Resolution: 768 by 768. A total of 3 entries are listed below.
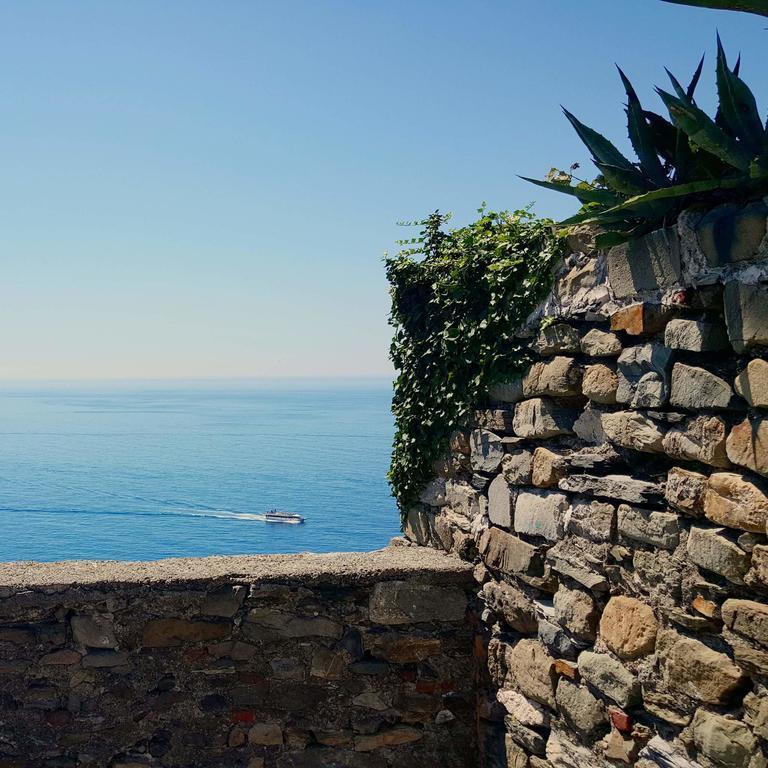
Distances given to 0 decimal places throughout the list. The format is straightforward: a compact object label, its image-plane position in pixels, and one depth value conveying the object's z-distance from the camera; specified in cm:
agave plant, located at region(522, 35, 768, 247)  237
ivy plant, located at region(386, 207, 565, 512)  359
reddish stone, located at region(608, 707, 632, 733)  286
